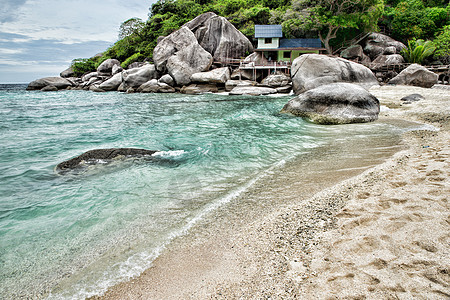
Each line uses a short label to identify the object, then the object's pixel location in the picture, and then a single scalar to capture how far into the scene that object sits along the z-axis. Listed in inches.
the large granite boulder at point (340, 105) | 388.8
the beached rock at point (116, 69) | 1485.9
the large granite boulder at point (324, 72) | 678.5
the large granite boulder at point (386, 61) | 1067.3
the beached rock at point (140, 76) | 1218.6
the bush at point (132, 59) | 1574.8
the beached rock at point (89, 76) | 1600.9
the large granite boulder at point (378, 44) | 1191.5
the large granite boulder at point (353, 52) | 1211.5
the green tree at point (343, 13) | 1046.4
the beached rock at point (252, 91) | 922.4
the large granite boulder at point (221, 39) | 1262.3
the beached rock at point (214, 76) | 1048.2
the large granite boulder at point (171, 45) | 1190.3
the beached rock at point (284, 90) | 936.8
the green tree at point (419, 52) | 980.7
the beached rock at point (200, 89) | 1075.9
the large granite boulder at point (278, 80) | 970.7
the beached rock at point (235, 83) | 1027.9
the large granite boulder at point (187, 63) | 1125.1
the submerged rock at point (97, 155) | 229.8
